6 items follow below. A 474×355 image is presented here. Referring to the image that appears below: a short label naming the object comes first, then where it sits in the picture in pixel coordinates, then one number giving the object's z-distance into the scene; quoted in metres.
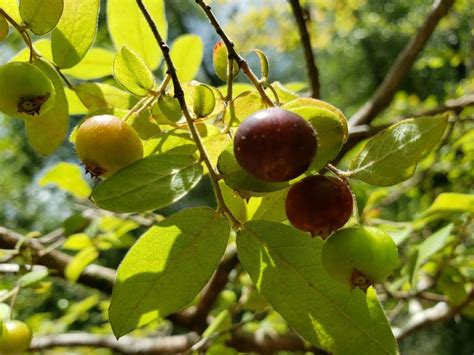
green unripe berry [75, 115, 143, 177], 0.07
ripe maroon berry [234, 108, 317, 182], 0.06
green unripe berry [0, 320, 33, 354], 0.10
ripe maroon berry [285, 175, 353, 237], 0.07
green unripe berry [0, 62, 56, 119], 0.07
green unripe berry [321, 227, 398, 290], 0.07
